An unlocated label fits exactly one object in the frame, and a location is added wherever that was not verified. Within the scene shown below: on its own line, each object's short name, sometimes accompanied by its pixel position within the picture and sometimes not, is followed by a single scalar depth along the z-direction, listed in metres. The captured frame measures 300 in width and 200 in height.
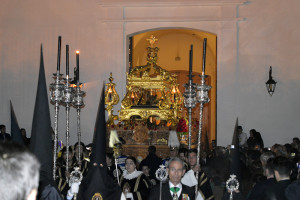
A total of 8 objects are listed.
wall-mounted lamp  15.75
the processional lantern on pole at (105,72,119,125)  15.21
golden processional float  14.22
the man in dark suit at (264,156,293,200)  4.98
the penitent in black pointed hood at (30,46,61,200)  4.33
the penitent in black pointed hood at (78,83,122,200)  5.30
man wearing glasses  5.59
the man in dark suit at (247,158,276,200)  5.13
